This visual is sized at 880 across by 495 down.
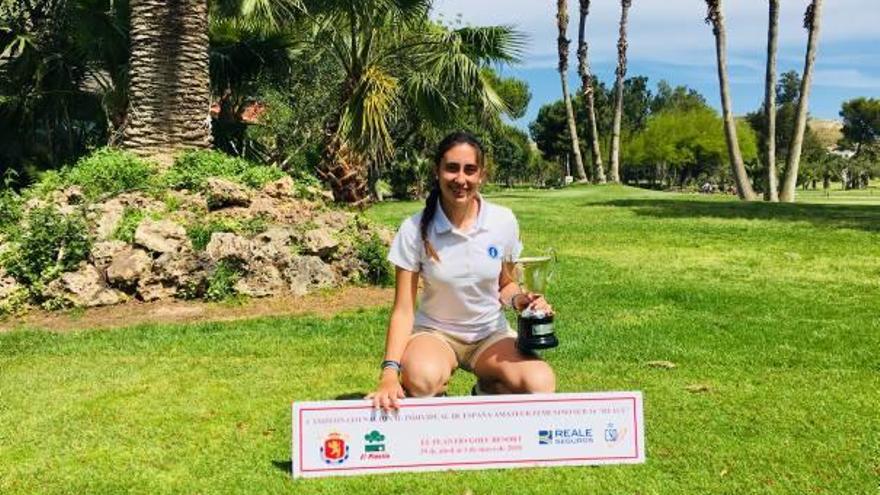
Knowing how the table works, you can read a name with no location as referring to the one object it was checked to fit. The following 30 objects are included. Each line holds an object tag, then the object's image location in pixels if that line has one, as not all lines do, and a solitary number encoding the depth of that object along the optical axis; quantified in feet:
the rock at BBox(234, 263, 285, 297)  24.62
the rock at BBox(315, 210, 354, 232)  28.02
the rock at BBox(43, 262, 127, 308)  23.36
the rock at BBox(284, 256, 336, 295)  25.29
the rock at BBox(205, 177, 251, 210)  27.25
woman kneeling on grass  11.62
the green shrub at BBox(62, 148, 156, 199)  27.46
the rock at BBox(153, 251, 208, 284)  24.11
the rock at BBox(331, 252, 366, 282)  26.68
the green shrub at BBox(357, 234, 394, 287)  27.25
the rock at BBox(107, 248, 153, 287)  23.68
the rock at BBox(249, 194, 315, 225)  27.21
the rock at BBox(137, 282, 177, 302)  23.85
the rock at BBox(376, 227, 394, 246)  28.99
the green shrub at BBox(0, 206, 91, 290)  23.65
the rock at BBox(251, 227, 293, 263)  25.16
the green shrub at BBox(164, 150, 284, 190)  28.19
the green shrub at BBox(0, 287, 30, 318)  23.06
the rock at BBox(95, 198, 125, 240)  24.98
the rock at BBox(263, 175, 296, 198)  28.99
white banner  10.85
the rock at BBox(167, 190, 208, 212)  26.94
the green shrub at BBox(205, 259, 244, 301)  24.20
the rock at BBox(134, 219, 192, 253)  24.22
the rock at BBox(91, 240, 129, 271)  24.16
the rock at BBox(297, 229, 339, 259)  26.14
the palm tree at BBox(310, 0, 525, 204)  41.45
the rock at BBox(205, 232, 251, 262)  24.71
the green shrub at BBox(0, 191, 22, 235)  26.21
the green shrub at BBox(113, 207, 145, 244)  24.75
